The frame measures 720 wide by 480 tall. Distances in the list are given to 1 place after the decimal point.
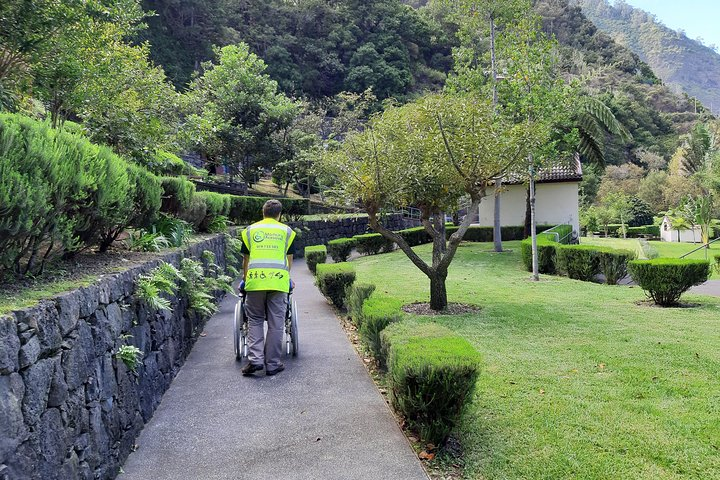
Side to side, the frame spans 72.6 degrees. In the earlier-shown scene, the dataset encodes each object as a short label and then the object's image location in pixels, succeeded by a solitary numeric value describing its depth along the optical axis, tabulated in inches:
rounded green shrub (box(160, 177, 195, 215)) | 305.1
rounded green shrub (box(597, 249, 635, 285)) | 510.6
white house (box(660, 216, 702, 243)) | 1556.3
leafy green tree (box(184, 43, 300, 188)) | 1095.6
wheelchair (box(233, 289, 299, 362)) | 229.6
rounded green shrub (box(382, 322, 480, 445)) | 143.4
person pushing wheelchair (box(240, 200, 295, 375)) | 209.9
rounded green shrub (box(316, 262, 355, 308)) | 362.3
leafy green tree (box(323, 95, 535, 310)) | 324.8
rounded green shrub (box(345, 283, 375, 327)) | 289.2
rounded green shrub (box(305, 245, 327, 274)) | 541.0
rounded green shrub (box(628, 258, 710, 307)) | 362.3
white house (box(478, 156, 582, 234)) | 1003.3
